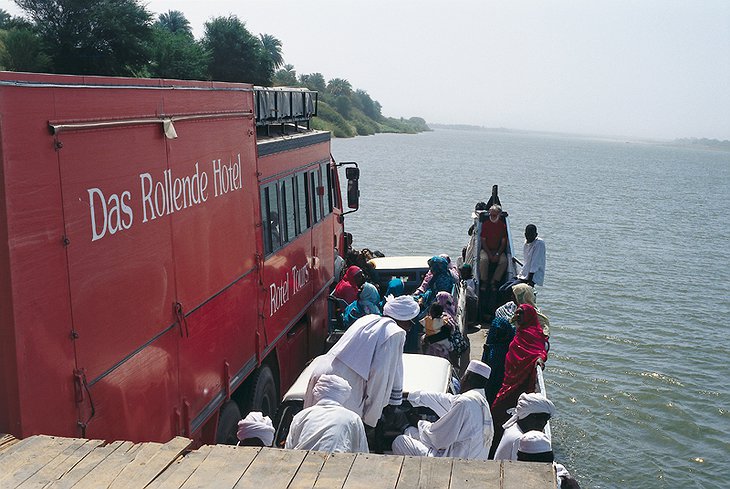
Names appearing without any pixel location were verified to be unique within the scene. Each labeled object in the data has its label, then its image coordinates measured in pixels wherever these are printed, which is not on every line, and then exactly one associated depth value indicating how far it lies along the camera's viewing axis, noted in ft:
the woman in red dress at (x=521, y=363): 23.17
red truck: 11.49
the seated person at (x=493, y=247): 39.88
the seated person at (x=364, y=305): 29.89
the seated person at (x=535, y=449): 16.97
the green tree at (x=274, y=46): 240.32
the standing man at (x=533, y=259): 38.47
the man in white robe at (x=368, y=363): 17.81
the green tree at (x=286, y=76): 345.12
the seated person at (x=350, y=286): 33.60
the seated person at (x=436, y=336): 26.30
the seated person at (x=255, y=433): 16.72
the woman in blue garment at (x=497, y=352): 24.97
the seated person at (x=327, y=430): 13.52
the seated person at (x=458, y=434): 16.85
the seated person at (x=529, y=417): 18.71
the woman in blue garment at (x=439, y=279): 32.53
